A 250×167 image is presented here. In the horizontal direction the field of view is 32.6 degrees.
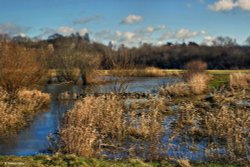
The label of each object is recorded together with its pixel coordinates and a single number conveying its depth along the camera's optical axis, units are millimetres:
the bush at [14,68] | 25062
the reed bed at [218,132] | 11375
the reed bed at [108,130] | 11508
